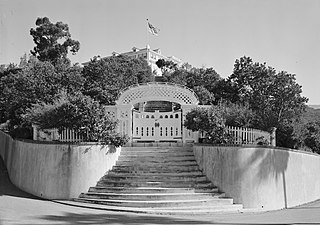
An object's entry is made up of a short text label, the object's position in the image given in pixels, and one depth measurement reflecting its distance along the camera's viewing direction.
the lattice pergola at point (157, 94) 18.42
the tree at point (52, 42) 36.78
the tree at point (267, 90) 22.88
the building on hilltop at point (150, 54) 76.38
